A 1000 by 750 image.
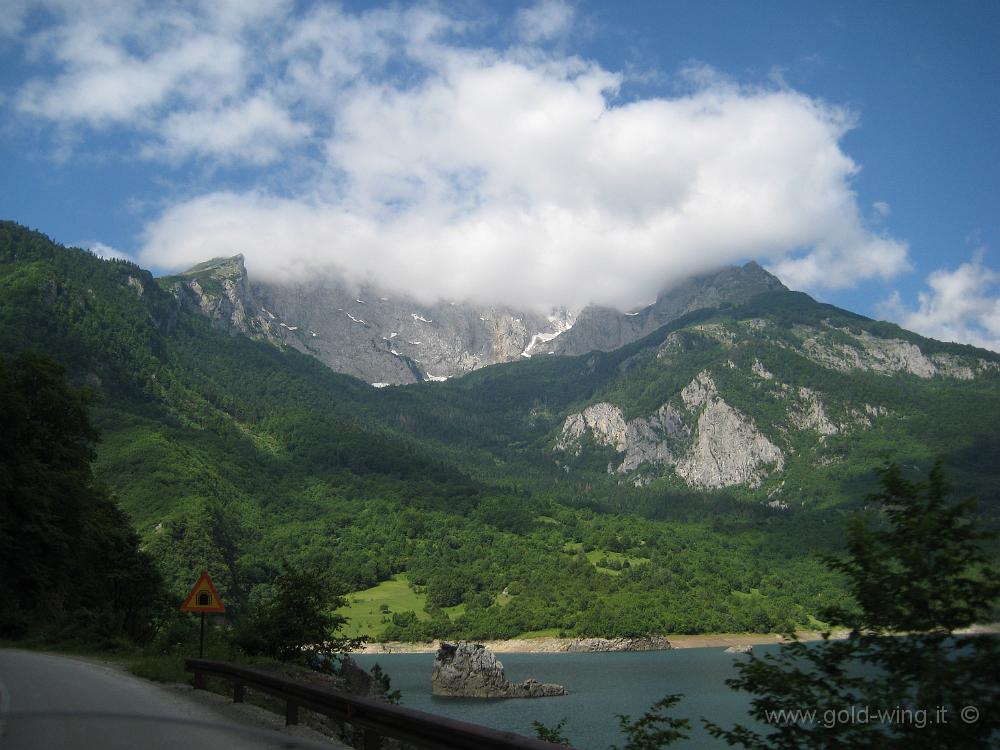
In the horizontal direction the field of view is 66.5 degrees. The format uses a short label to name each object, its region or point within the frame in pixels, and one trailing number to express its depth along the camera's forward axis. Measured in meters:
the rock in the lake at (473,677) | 82.81
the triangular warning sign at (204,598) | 18.72
